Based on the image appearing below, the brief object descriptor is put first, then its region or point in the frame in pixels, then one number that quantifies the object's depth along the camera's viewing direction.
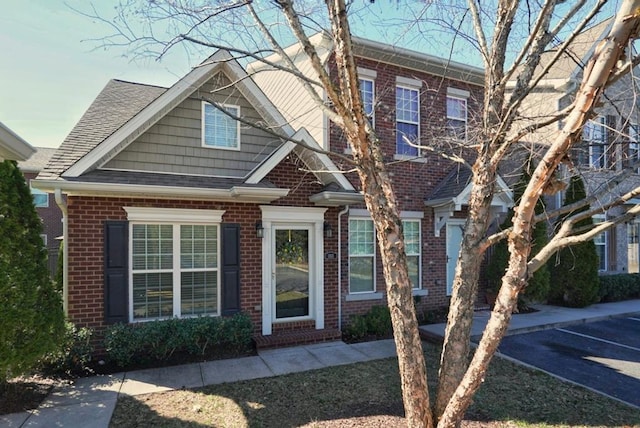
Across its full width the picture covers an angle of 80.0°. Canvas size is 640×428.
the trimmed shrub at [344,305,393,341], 8.23
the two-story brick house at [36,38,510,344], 6.59
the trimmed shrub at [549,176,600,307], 11.05
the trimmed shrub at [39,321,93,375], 5.98
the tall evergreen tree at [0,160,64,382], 4.98
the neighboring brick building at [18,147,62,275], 21.56
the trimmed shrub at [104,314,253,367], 6.28
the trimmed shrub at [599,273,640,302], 12.10
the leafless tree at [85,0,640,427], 3.20
